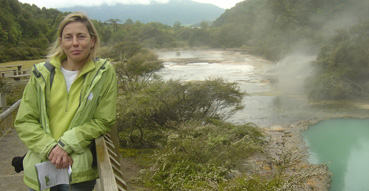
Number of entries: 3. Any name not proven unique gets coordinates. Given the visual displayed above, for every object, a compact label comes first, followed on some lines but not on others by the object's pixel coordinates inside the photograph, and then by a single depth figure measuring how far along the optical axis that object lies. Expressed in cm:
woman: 169
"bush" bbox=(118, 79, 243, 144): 788
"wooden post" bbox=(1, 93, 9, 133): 743
